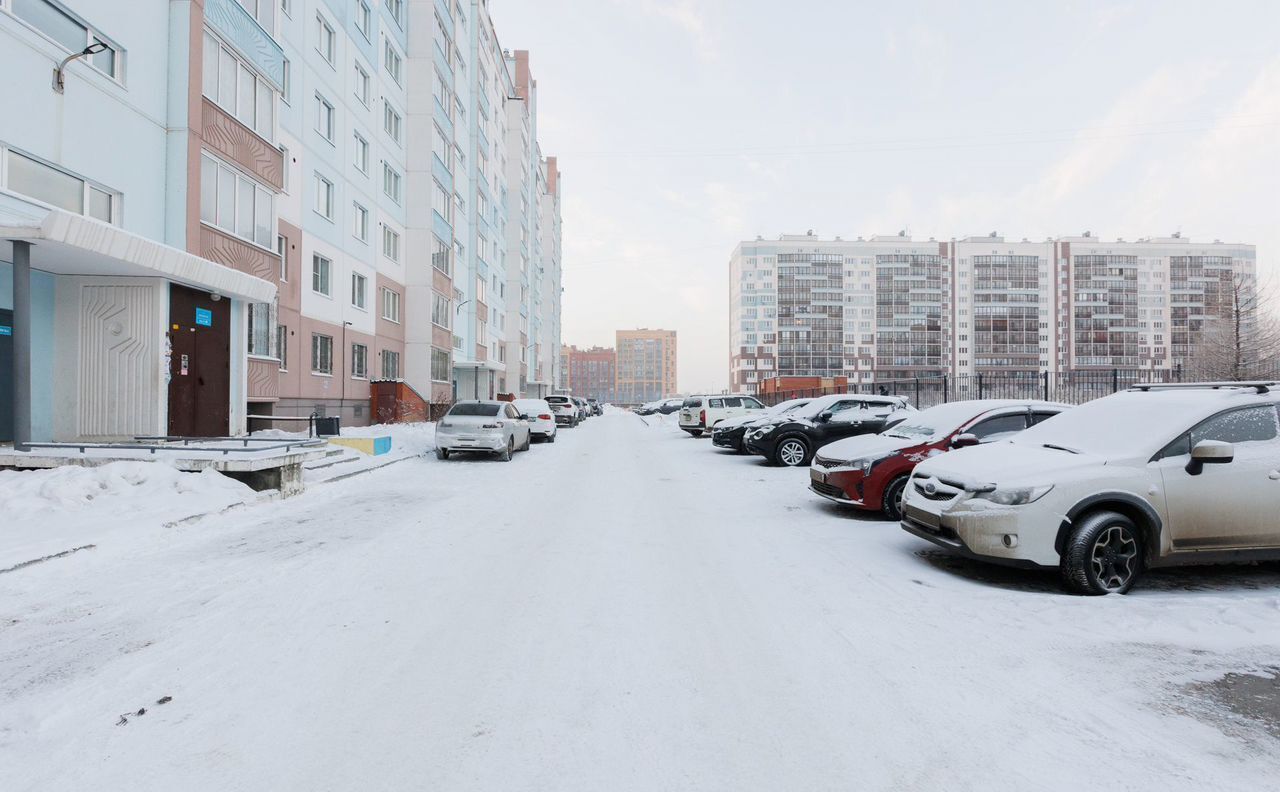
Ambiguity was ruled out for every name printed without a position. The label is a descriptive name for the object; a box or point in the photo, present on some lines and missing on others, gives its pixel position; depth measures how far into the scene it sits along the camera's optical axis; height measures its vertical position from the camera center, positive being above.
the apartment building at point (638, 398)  193.35 +0.51
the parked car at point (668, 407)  66.00 -0.70
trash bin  16.77 -0.76
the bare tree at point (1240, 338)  30.22 +3.25
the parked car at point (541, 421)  23.84 -0.79
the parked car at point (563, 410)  35.75 -0.59
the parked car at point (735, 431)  18.21 -0.85
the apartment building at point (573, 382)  197.56 +5.13
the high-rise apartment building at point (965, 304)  115.62 +17.51
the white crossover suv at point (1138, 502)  5.26 -0.79
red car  8.48 -0.62
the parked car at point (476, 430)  15.96 -0.77
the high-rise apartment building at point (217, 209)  10.82 +4.37
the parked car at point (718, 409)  26.12 -0.33
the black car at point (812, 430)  15.14 -0.66
